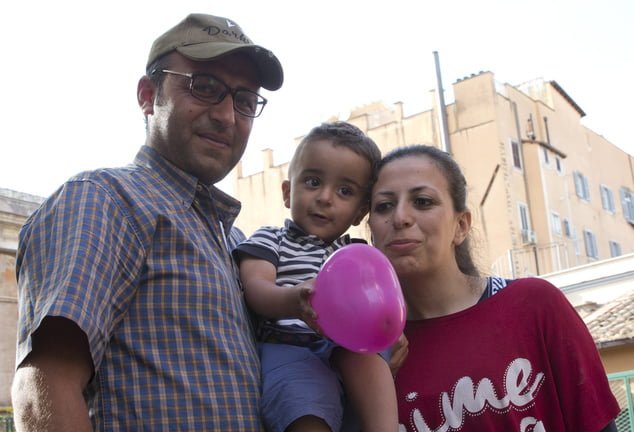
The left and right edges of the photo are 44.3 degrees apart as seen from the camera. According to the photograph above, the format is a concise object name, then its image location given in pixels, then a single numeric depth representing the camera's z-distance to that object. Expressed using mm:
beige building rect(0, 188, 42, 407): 16969
